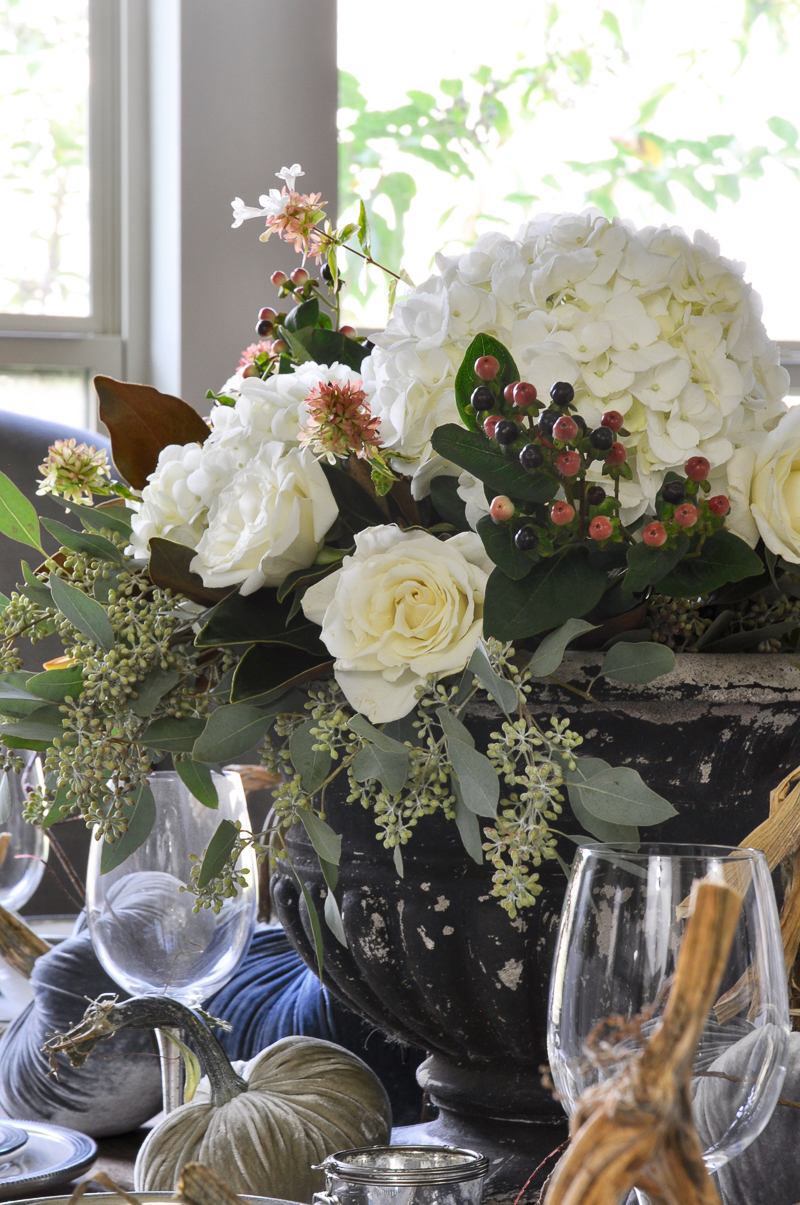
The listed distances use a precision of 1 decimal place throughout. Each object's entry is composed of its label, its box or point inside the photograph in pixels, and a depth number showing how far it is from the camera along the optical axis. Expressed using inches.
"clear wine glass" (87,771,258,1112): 57.8
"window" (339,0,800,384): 170.3
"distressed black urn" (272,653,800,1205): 52.8
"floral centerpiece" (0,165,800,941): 51.7
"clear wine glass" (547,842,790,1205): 45.8
